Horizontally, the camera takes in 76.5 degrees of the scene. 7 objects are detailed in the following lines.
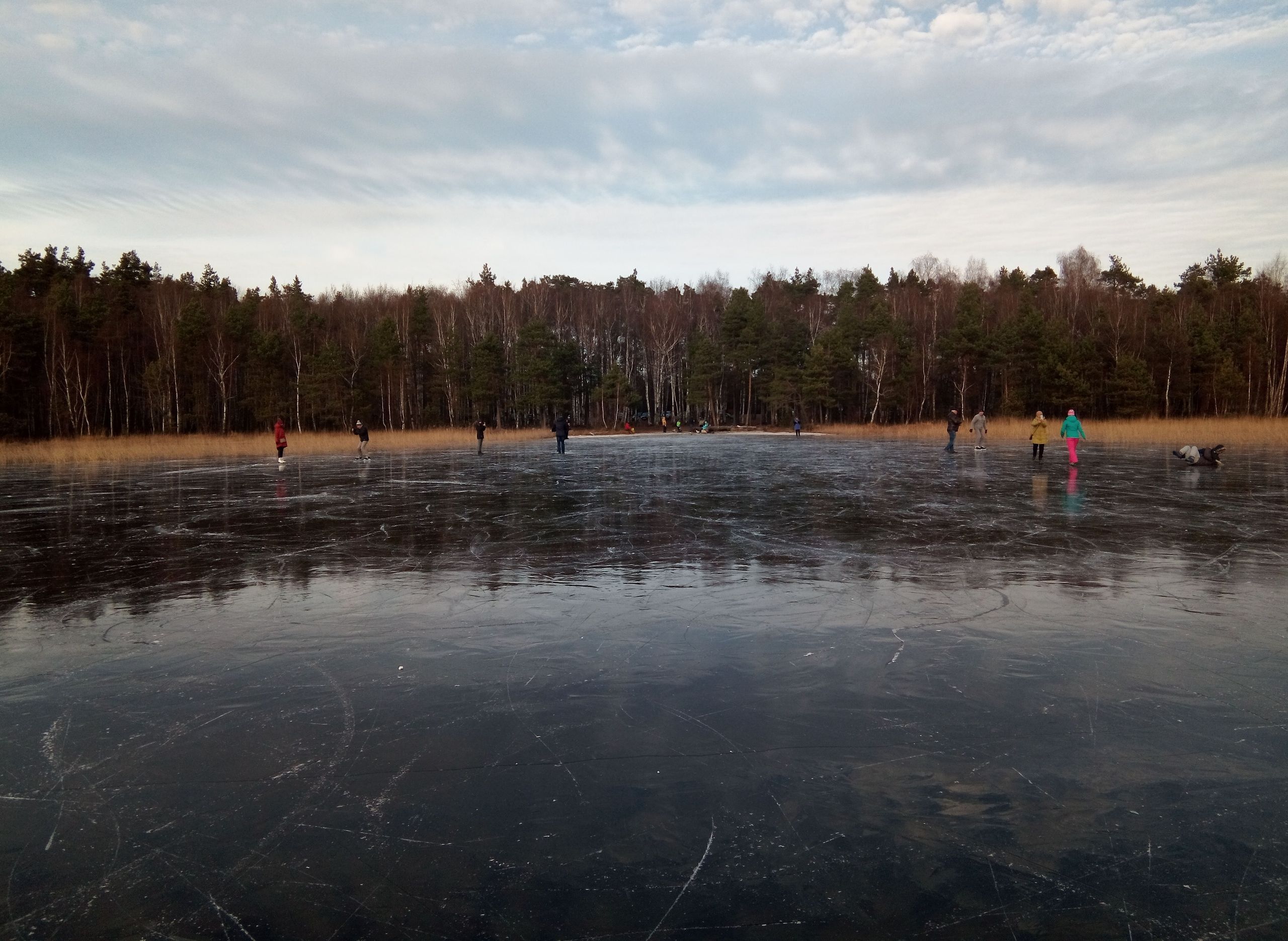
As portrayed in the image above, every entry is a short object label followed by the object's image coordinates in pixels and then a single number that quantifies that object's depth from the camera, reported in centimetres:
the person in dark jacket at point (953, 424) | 3048
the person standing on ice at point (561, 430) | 3341
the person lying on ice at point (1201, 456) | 2058
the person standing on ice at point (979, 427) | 2946
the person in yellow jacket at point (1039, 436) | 2347
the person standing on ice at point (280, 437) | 2600
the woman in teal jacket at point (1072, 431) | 2073
